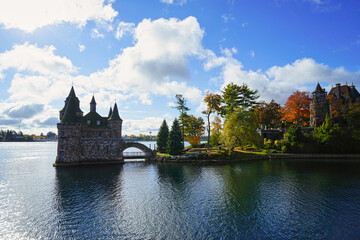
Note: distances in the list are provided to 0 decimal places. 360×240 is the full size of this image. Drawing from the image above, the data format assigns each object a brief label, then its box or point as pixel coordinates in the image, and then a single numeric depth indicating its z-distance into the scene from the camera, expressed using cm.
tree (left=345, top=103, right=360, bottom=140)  5441
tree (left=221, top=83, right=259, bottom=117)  6594
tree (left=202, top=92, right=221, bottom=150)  5769
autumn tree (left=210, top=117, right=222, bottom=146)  6550
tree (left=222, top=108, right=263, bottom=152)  5103
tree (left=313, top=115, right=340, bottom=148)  5388
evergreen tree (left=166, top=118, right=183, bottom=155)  5297
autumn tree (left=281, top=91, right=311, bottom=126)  6338
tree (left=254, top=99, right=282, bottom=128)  6840
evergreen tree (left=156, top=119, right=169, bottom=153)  5950
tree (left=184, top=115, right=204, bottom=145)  6819
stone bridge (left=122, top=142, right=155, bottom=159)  5456
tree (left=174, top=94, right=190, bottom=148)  6327
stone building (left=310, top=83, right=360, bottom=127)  6450
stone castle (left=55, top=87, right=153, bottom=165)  4559
